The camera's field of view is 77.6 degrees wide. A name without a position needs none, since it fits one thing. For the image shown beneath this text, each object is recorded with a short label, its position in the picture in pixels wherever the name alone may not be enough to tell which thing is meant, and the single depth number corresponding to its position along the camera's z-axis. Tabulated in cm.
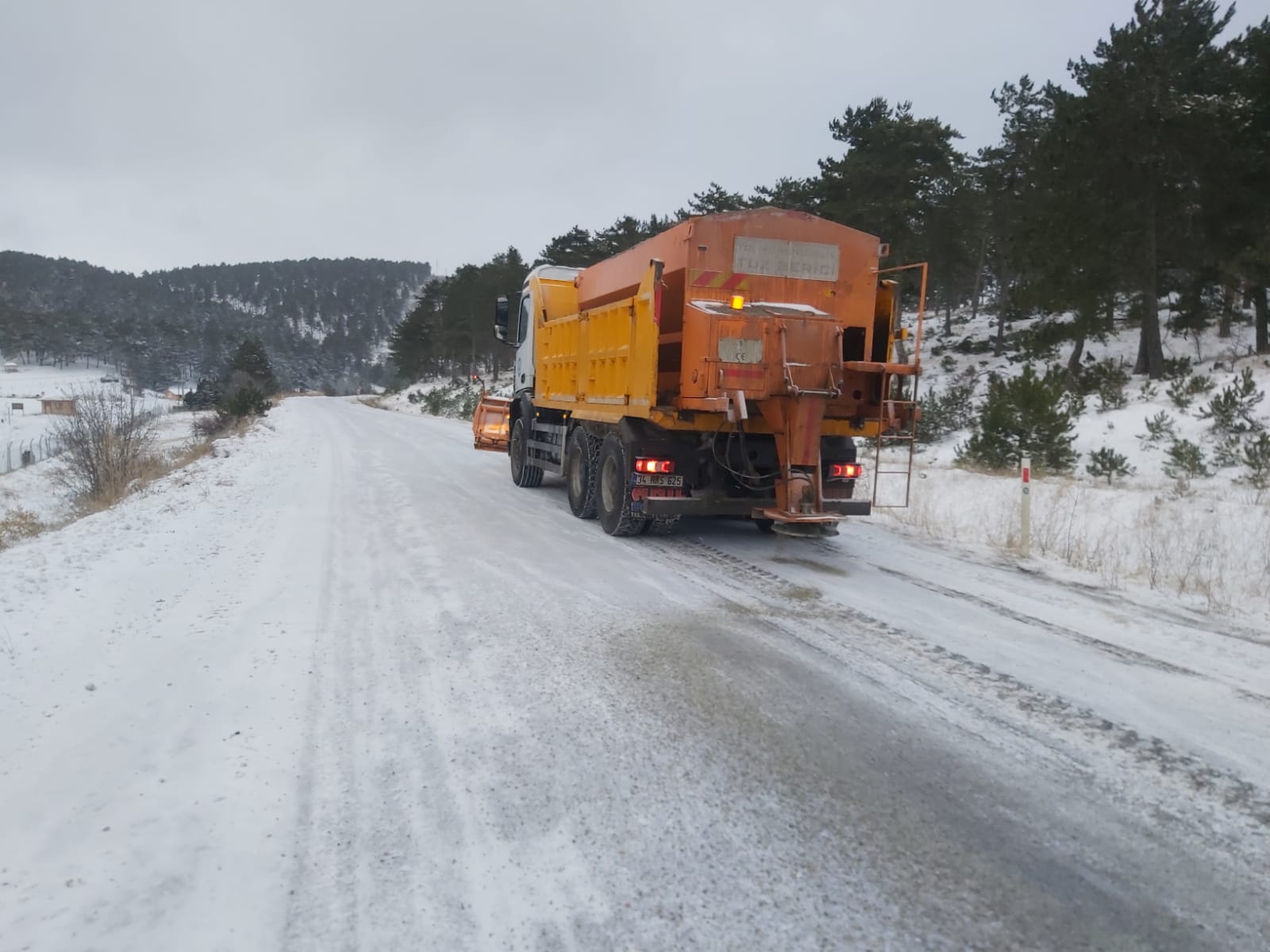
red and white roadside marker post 811
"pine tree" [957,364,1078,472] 1392
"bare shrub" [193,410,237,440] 3356
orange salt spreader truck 757
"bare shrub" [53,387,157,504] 1600
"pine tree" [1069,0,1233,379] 1934
